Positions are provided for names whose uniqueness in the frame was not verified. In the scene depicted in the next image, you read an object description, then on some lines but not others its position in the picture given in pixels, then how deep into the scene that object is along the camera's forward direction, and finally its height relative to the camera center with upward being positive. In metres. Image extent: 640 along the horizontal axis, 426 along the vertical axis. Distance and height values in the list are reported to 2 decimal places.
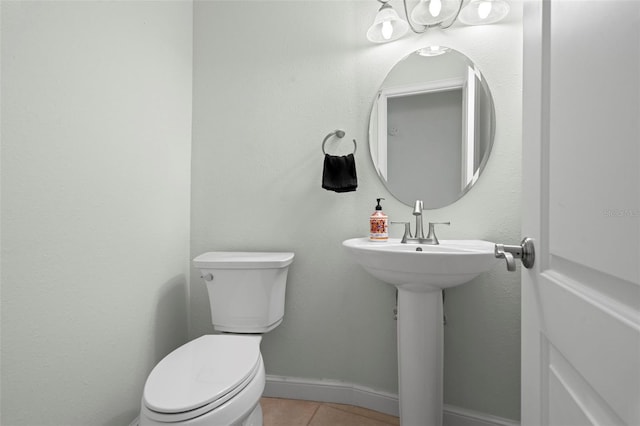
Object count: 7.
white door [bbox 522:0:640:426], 0.33 +0.00
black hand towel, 1.43 +0.17
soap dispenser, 1.34 -0.07
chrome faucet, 1.30 -0.10
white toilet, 0.85 -0.53
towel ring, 1.52 +0.38
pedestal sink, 1.07 -0.45
